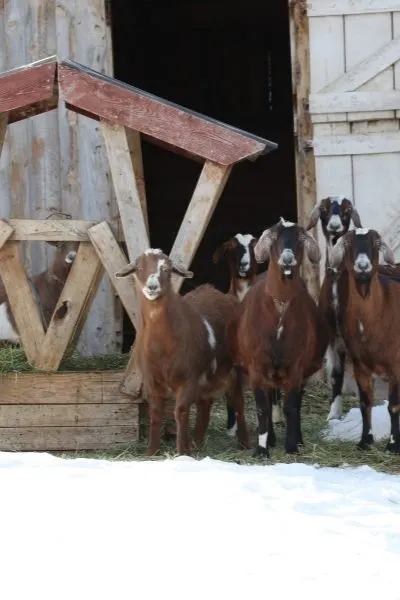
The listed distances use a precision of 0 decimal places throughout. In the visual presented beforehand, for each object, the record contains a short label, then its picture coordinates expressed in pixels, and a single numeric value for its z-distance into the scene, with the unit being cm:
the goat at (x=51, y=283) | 1180
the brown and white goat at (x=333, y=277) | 1079
